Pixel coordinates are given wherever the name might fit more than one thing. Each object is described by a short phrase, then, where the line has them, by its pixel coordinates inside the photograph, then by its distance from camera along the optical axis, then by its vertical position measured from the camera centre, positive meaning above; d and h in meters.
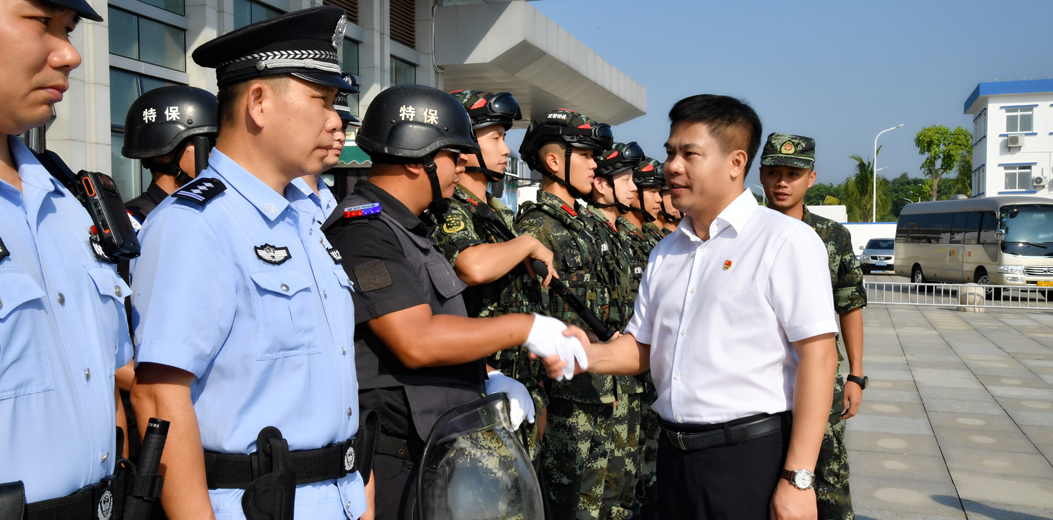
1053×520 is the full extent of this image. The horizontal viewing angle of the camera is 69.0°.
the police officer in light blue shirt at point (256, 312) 1.62 -0.16
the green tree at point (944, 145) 50.09 +6.57
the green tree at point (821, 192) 114.01 +8.14
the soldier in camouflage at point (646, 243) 5.34 +0.00
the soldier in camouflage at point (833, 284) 3.57 -0.21
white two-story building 45.81 +6.57
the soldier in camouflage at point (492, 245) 3.14 -0.01
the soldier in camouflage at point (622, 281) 4.23 -0.26
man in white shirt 2.38 -0.32
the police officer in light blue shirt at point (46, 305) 1.32 -0.12
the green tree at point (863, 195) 55.69 +3.73
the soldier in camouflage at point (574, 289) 3.94 -0.27
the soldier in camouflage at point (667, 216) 9.20 +0.33
